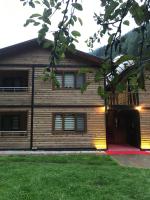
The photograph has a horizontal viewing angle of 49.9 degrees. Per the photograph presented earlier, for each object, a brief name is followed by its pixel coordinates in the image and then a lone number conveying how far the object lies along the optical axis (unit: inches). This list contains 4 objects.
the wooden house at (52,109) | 377.7
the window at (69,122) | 380.5
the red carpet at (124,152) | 362.7
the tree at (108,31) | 36.4
